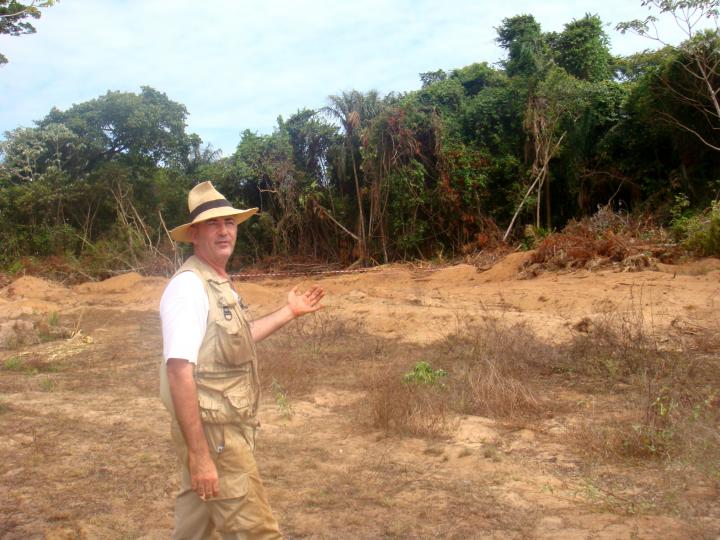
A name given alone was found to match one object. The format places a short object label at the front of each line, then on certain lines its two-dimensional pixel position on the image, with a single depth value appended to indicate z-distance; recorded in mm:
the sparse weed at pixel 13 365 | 7859
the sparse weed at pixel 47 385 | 6780
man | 2234
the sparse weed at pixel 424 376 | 5871
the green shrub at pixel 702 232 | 9594
